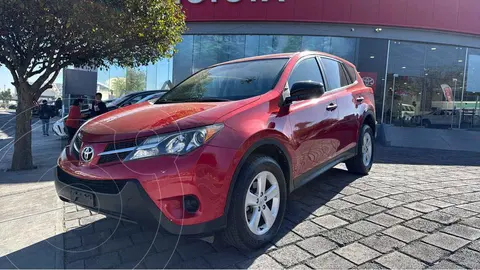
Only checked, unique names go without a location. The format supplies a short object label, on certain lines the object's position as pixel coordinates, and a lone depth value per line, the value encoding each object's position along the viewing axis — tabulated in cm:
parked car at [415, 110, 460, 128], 1477
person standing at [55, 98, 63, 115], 1048
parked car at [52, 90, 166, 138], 875
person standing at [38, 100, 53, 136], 960
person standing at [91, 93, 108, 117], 738
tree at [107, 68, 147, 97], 1615
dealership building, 1305
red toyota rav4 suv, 215
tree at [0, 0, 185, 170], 518
